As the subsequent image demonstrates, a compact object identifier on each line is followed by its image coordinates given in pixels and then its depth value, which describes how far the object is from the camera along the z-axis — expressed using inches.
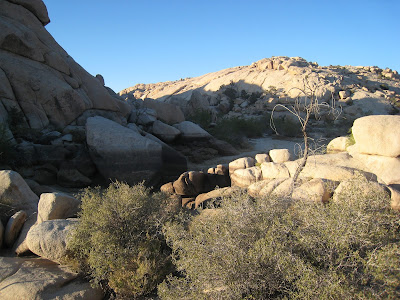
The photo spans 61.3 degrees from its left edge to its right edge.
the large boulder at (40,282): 180.1
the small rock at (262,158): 413.1
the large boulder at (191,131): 661.9
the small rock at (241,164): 418.0
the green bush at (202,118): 794.5
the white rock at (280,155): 403.4
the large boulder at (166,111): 721.0
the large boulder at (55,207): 252.8
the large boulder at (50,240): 219.9
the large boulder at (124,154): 477.7
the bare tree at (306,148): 247.9
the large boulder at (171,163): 504.7
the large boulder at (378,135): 304.2
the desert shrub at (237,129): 749.3
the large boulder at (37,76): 514.6
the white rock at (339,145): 387.5
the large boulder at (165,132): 629.9
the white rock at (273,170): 357.3
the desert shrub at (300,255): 126.0
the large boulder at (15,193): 285.5
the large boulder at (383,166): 295.0
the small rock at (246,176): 386.9
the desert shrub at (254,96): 1464.1
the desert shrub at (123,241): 185.3
